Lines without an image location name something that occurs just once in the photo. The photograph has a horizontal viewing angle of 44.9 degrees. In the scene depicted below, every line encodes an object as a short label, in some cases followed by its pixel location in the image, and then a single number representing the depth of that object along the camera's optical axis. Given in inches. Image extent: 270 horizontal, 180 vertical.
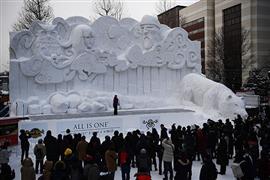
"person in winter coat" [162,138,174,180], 313.6
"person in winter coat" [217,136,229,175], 348.8
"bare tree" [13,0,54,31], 1024.2
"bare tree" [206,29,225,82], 1167.0
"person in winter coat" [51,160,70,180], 235.3
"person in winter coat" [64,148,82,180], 243.1
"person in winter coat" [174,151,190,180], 264.5
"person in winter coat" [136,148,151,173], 283.3
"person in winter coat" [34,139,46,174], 340.2
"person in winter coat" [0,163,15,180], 252.5
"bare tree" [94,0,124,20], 1183.6
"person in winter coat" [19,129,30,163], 390.9
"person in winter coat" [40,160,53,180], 241.4
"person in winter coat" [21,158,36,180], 247.4
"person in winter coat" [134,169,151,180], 213.5
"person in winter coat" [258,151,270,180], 299.4
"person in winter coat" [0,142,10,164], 296.6
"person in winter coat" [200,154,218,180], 243.4
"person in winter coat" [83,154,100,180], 233.9
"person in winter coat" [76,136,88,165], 331.0
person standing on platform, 596.1
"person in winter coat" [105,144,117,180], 285.1
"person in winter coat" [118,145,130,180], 310.0
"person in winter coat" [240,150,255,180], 265.6
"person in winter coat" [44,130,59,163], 333.7
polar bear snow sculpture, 631.2
